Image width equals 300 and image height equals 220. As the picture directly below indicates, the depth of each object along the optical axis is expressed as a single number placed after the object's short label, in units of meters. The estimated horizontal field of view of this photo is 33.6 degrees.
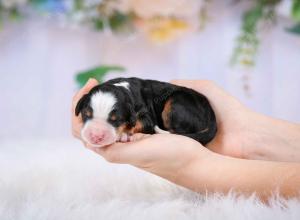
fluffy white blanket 1.27
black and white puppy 1.46
